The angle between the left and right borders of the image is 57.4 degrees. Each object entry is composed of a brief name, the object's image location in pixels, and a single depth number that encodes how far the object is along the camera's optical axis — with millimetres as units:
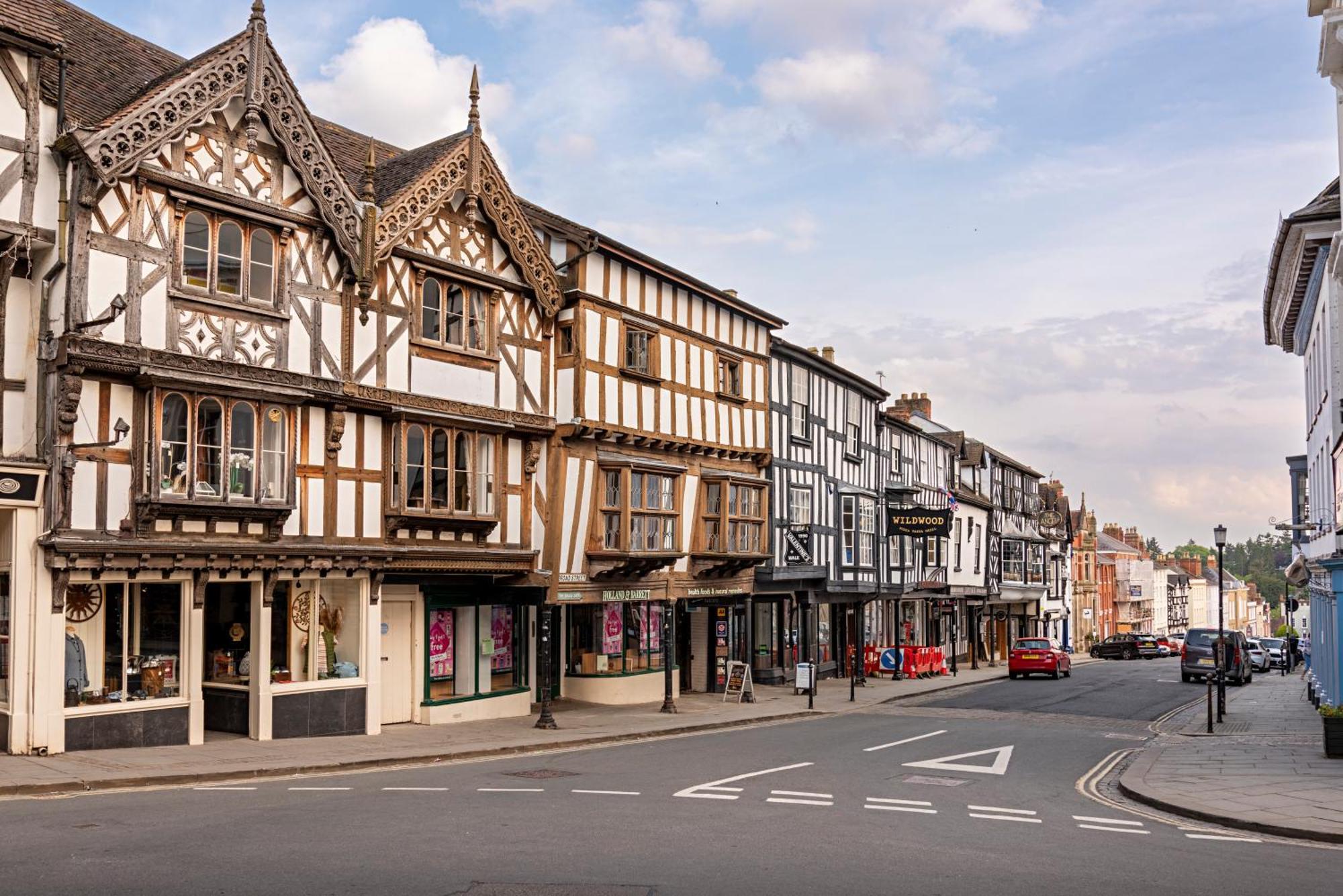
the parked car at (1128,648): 69438
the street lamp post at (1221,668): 28078
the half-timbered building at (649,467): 27719
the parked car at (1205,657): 45438
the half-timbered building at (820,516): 37562
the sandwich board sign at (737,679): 32625
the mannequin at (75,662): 18438
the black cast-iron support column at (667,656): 28172
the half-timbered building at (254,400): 18125
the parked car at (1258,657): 57550
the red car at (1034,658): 46625
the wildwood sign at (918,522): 42406
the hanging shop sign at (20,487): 17375
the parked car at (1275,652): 61531
